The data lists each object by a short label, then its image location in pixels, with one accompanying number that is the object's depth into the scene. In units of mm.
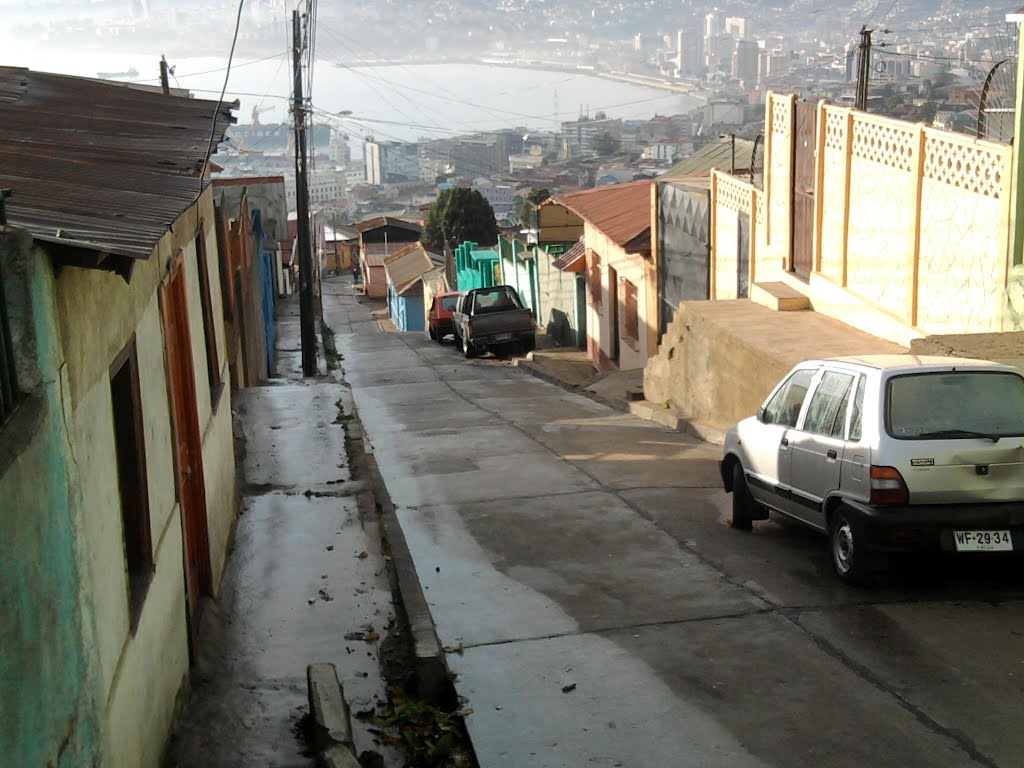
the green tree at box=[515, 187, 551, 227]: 78500
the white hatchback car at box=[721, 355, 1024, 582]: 8070
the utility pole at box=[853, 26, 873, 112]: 21141
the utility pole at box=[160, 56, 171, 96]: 29312
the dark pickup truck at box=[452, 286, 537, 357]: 32719
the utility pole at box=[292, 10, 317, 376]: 27922
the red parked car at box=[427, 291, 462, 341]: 39378
